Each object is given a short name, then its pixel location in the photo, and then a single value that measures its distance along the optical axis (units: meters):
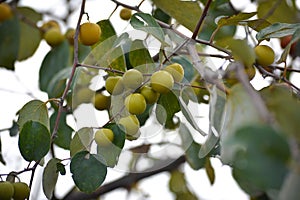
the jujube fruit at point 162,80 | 0.88
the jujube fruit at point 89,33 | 0.99
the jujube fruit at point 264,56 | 0.94
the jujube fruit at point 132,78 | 0.90
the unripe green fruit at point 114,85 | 0.93
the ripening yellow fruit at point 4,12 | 1.35
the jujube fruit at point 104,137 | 0.92
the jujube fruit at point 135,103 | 0.89
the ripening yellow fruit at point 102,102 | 1.02
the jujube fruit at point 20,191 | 0.97
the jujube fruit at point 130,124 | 0.91
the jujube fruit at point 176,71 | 0.92
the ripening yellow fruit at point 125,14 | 1.15
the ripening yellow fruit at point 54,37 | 1.36
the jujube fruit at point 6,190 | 0.96
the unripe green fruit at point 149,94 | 0.91
